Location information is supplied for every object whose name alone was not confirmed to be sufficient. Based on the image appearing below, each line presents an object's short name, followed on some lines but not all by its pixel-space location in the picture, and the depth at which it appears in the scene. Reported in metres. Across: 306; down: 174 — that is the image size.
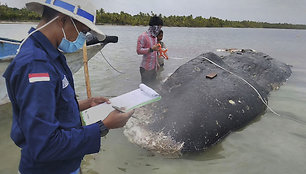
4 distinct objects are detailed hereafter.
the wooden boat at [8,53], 4.90
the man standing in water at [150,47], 5.86
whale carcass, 3.47
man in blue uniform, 1.25
